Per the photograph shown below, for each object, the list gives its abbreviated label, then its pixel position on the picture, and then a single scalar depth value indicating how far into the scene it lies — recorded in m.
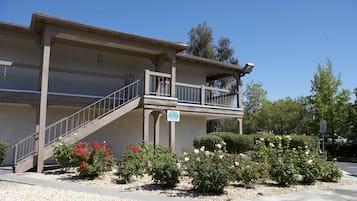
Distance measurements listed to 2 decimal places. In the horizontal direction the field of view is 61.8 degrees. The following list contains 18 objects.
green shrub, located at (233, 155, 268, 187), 7.95
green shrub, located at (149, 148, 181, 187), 7.90
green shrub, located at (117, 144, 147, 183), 8.66
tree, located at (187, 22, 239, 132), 29.36
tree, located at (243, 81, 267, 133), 39.97
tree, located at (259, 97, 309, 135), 37.09
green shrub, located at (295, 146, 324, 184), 9.14
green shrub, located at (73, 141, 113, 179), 9.09
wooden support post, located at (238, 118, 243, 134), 17.43
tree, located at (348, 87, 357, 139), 25.34
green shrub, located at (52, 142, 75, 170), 9.73
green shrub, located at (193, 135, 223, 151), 13.98
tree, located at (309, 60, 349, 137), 25.14
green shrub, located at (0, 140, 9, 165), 9.72
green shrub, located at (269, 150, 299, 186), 8.53
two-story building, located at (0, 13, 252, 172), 11.25
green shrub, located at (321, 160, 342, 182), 9.90
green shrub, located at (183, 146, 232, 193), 7.22
